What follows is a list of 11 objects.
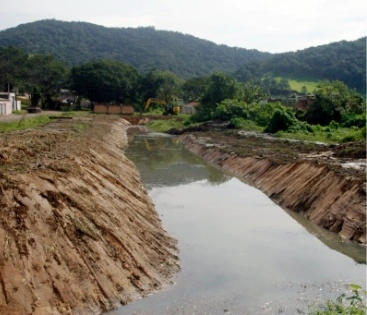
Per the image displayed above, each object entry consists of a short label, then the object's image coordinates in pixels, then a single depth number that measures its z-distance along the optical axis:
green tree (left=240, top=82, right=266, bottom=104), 75.35
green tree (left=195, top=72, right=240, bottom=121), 73.25
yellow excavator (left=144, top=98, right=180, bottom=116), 89.50
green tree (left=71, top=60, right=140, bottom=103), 91.88
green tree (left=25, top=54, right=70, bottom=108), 94.03
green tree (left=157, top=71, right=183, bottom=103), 96.81
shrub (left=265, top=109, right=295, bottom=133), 52.06
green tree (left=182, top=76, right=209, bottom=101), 109.56
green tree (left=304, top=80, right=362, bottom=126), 56.44
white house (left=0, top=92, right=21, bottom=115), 59.51
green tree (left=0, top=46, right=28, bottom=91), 93.38
